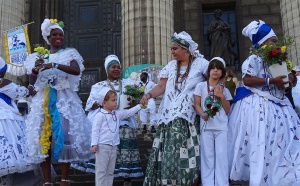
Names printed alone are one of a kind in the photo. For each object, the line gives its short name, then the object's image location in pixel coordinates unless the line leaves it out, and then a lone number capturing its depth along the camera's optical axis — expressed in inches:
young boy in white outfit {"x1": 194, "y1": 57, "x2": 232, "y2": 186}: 176.0
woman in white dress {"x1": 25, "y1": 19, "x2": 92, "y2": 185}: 199.2
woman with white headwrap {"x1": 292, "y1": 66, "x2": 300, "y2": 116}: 239.6
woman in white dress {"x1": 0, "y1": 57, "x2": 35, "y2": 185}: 203.9
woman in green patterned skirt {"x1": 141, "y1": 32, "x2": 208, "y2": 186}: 174.4
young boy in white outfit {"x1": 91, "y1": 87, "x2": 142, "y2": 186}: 199.9
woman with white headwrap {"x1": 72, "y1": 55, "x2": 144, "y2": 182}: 238.2
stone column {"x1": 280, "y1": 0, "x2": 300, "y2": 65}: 433.4
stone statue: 614.8
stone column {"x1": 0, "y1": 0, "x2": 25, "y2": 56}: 498.3
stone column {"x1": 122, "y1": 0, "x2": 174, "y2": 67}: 445.4
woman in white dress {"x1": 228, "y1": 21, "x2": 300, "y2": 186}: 172.9
